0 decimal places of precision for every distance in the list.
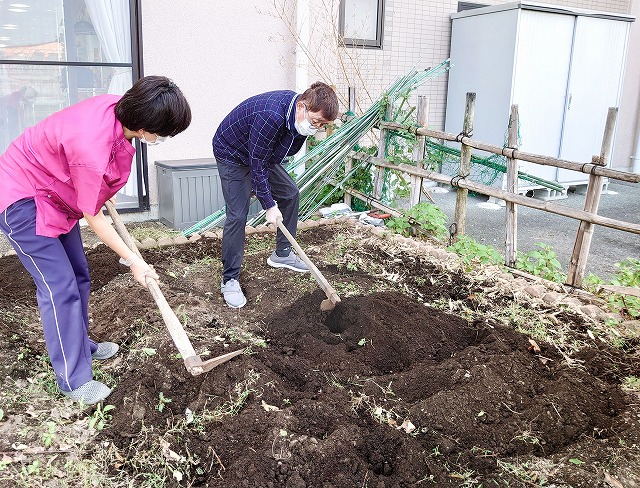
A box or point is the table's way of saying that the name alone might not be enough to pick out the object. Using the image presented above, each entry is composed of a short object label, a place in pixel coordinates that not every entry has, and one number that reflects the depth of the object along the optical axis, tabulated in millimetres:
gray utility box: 5320
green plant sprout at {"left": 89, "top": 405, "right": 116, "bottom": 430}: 2373
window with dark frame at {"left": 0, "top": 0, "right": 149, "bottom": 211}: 4867
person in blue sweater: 3305
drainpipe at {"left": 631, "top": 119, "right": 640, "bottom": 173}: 9359
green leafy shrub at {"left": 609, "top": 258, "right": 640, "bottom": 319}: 3562
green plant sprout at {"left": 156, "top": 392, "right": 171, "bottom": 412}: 2467
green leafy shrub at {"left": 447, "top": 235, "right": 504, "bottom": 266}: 4363
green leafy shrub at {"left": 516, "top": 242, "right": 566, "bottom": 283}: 4246
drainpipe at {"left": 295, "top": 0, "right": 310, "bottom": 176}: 5930
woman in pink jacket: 2193
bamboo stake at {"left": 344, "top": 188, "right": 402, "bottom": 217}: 5404
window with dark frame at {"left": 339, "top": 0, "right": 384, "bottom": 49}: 7211
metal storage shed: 7191
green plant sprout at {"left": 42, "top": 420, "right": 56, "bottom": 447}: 2254
